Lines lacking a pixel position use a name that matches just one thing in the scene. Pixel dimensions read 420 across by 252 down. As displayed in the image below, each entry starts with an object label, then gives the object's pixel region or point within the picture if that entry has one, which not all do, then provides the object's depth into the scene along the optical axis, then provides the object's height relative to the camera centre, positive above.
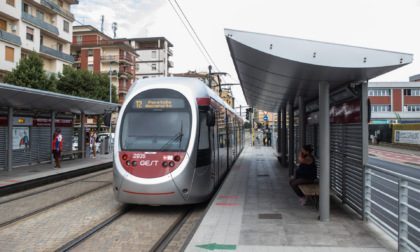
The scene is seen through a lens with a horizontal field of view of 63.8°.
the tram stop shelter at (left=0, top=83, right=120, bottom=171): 12.45 +0.43
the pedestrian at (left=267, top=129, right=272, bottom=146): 39.59 -0.77
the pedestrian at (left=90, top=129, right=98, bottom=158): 20.59 -0.59
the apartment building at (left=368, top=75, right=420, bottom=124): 60.56 +5.98
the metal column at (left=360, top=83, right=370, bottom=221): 5.85 +0.10
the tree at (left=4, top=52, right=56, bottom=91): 28.17 +4.76
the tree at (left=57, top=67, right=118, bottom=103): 38.66 +5.43
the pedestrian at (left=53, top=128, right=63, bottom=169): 14.74 -0.70
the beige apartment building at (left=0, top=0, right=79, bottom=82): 32.94 +11.09
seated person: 7.59 -0.87
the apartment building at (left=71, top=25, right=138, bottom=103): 61.44 +14.08
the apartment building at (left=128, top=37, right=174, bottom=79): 77.38 +17.90
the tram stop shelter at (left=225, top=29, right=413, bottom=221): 4.93 +0.98
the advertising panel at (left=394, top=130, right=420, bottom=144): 31.62 -0.37
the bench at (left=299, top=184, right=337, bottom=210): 6.71 -1.19
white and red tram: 7.00 -0.28
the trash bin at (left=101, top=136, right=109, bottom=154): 24.04 -1.03
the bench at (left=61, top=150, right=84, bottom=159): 17.34 -1.23
